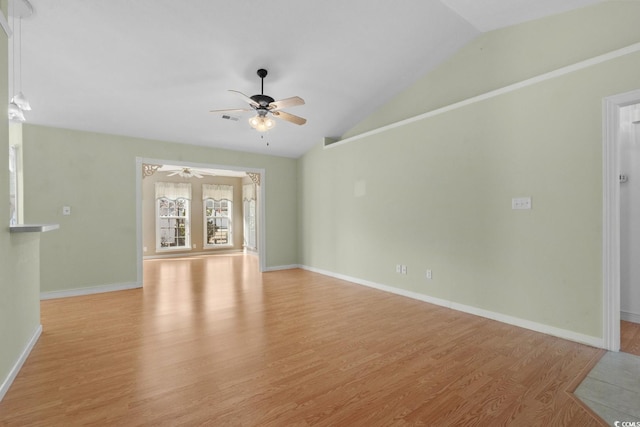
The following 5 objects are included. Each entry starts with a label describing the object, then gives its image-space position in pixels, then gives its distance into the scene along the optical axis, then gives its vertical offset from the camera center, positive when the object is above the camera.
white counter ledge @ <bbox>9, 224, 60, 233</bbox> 2.29 -0.10
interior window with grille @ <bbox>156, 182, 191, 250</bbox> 8.96 -0.06
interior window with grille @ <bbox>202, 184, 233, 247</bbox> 9.68 -0.02
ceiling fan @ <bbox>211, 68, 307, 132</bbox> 3.36 +1.22
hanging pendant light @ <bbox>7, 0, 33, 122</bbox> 2.53 +1.70
